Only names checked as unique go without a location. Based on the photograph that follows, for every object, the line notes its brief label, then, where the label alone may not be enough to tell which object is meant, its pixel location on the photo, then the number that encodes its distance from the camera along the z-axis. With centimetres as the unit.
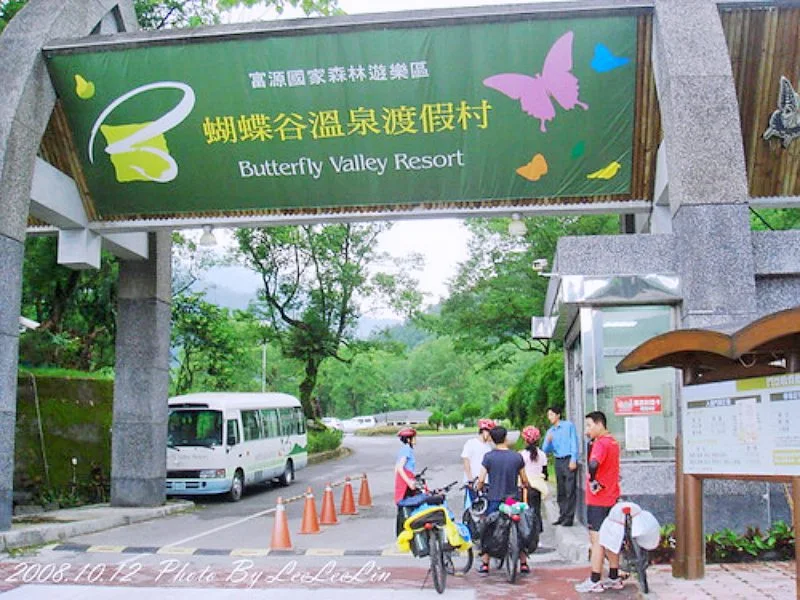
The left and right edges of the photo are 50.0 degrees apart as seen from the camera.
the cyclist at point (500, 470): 905
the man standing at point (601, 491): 817
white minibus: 1923
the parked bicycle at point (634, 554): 790
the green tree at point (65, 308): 2089
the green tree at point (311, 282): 3641
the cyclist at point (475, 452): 1098
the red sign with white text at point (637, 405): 1078
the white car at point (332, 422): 6416
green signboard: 1242
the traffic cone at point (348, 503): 1647
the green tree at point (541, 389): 2461
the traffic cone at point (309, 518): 1368
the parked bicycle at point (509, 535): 888
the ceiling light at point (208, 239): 1398
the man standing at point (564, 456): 1184
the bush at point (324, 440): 3577
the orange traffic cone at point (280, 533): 1170
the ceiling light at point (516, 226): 1355
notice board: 686
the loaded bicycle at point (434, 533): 840
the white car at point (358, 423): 7112
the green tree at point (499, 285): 2631
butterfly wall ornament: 1195
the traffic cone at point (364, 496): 1809
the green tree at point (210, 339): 3284
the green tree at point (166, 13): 1766
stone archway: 1188
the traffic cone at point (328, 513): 1501
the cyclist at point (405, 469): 955
